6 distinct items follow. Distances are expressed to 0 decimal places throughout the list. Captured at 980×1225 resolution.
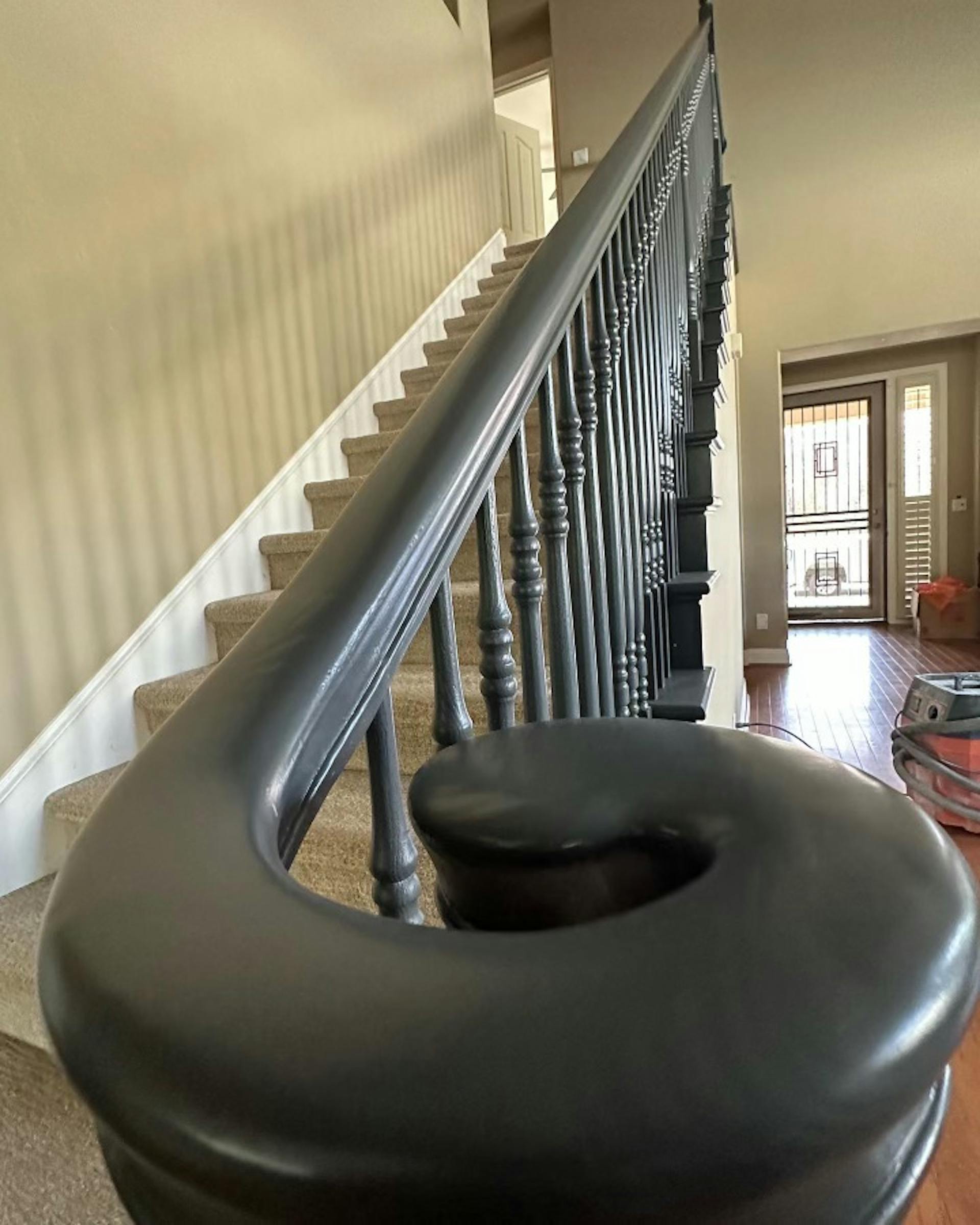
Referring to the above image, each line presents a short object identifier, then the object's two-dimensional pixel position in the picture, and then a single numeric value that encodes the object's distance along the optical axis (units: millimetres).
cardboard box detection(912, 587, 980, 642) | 6074
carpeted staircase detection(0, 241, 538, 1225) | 1014
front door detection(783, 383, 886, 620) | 6926
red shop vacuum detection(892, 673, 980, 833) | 2527
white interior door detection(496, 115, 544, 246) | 5562
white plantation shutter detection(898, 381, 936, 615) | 6559
